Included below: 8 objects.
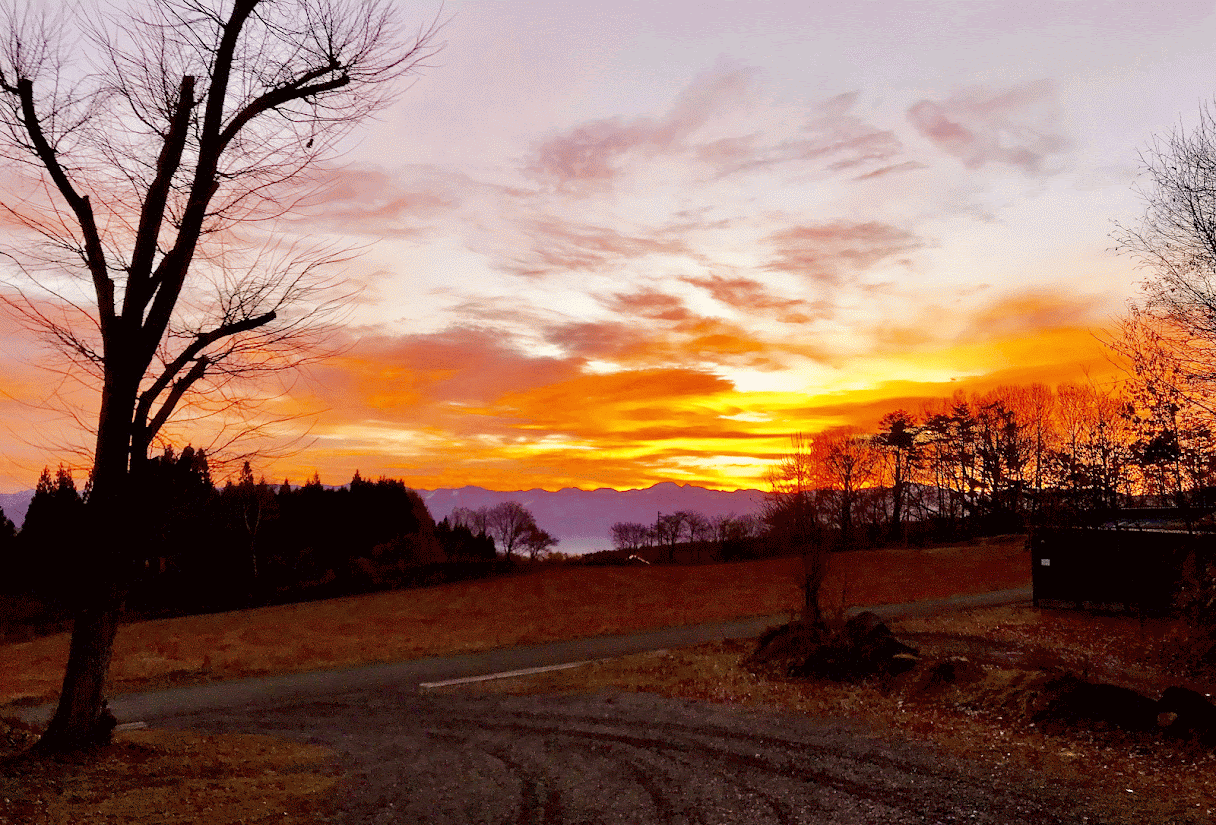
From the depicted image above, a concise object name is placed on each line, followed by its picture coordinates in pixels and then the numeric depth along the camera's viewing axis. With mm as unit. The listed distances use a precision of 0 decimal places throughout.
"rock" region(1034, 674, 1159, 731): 9641
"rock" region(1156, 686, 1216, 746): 8992
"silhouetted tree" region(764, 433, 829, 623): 16062
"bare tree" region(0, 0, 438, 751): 8734
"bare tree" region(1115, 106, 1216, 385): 16406
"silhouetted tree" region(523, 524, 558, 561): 92875
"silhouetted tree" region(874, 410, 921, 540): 56812
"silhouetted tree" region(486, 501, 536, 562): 95375
